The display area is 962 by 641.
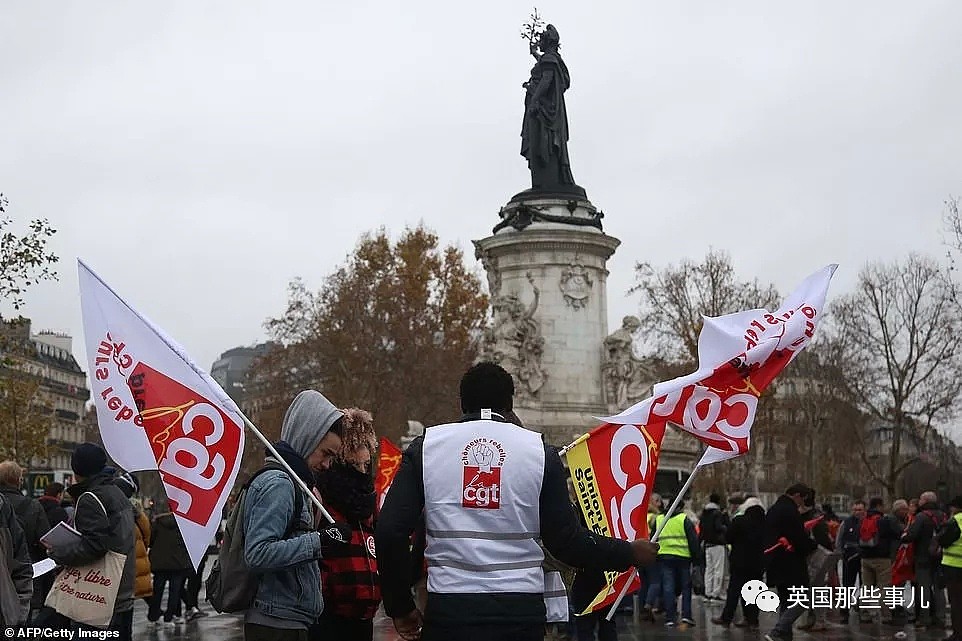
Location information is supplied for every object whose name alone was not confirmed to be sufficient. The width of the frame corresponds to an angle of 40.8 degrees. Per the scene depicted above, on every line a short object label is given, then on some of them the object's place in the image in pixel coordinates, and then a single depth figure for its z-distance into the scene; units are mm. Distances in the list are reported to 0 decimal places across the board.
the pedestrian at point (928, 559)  16141
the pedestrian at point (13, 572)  8008
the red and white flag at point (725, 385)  7492
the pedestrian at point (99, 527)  7883
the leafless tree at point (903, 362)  45906
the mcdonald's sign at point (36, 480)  24656
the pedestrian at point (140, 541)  8891
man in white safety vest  5332
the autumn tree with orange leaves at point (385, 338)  50281
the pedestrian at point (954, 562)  13352
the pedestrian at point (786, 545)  13680
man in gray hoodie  5938
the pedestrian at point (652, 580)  17516
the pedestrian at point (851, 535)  19109
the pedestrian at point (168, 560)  16438
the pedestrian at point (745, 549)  15656
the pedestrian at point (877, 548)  18125
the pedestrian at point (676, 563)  16578
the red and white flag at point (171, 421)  6938
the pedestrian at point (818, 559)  15877
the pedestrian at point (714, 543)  19078
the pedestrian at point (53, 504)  11828
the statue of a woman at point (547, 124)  33031
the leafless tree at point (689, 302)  49938
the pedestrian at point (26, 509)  9414
